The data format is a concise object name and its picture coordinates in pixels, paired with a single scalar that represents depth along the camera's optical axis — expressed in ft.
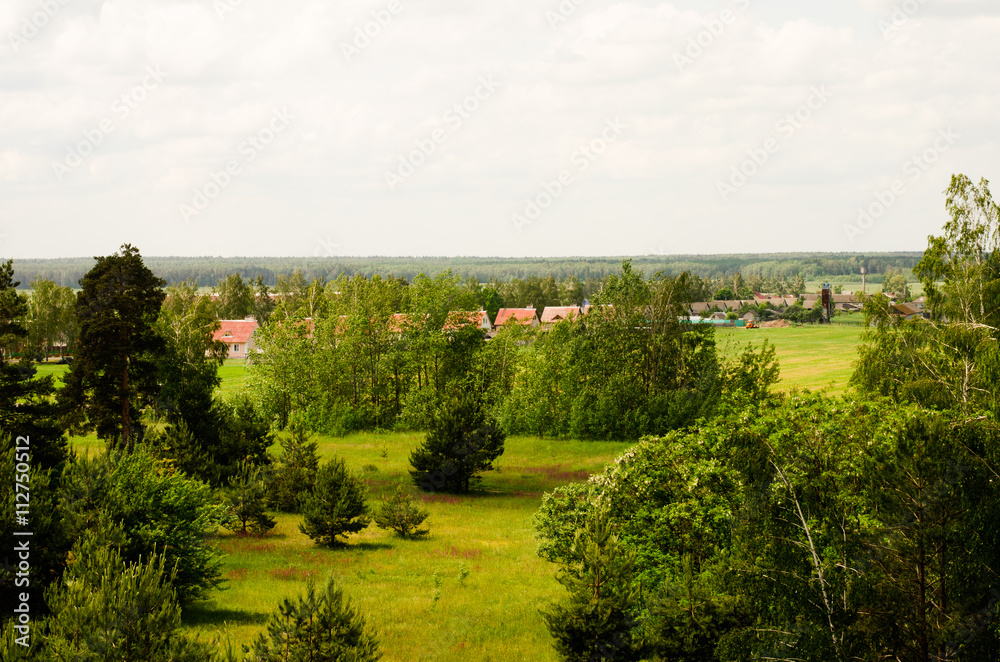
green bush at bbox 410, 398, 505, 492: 129.29
